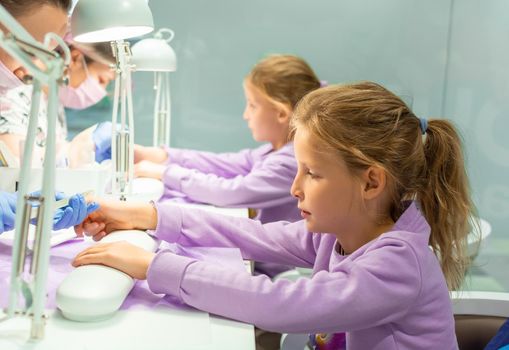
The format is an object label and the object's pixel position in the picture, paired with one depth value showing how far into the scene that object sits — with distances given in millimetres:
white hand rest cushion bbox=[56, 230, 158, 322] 720
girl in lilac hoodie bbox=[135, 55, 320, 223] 1560
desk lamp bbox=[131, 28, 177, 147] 1560
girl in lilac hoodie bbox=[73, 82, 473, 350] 796
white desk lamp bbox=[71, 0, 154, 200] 938
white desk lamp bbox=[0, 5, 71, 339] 598
